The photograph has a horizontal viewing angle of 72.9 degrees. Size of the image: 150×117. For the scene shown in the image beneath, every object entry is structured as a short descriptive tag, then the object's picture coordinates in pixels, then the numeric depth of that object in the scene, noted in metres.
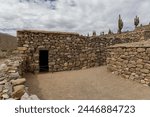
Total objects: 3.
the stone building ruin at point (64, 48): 6.08
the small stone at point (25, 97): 2.30
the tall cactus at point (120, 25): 14.13
